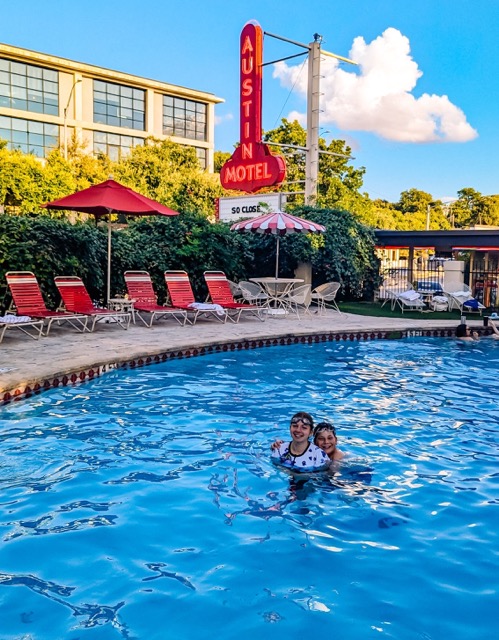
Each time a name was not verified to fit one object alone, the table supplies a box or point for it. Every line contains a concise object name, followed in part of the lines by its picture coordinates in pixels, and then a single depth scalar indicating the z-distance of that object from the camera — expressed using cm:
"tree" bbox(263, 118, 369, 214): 4103
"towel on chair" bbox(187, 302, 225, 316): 1285
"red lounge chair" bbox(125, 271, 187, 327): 1332
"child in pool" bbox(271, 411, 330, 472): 505
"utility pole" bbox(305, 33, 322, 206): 2105
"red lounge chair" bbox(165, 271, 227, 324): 1301
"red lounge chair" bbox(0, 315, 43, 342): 988
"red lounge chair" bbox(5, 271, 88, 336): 1091
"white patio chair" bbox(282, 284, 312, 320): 1521
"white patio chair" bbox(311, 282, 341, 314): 1592
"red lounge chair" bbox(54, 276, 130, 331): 1175
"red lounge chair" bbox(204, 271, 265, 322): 1413
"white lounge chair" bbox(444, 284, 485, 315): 1722
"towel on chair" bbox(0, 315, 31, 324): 984
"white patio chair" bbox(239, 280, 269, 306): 1498
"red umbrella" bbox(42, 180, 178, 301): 1201
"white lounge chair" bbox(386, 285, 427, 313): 1720
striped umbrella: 1429
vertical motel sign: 2211
